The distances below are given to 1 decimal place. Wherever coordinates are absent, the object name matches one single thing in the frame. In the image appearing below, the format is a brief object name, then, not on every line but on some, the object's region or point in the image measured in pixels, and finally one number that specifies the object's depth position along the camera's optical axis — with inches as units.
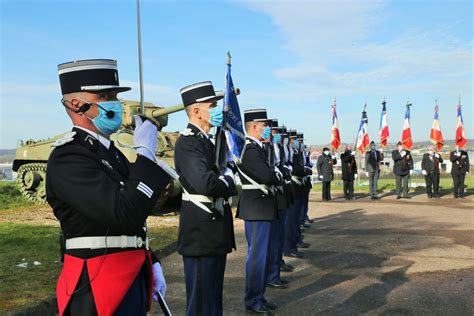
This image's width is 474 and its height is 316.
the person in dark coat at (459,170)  724.7
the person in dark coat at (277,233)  230.1
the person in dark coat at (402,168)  733.3
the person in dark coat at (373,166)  727.5
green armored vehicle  559.8
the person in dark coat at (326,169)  713.6
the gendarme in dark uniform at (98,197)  87.7
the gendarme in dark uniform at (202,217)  149.9
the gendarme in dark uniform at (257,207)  206.5
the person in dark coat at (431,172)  734.5
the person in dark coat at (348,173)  729.0
